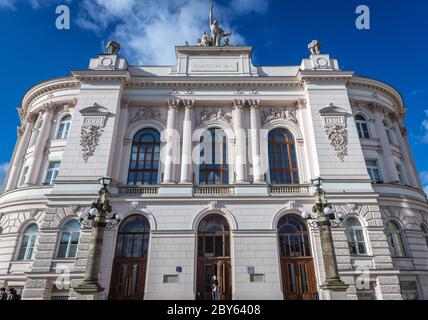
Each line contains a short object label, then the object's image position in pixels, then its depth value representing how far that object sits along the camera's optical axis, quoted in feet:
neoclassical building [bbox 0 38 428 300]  54.60
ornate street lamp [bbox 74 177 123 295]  38.88
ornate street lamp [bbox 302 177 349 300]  39.27
